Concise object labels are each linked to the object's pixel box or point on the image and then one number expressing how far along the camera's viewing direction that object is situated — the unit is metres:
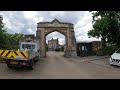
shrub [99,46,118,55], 11.30
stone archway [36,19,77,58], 14.17
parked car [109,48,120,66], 5.77
